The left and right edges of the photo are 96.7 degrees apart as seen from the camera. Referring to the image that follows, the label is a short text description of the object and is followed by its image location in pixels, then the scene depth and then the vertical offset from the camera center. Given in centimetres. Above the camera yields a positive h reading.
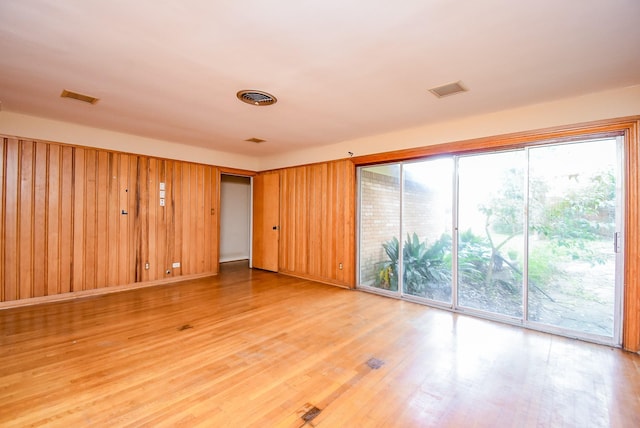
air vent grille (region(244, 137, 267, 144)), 514 +138
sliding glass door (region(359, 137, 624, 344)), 308 -21
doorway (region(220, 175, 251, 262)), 764 -5
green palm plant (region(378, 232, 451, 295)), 416 -74
